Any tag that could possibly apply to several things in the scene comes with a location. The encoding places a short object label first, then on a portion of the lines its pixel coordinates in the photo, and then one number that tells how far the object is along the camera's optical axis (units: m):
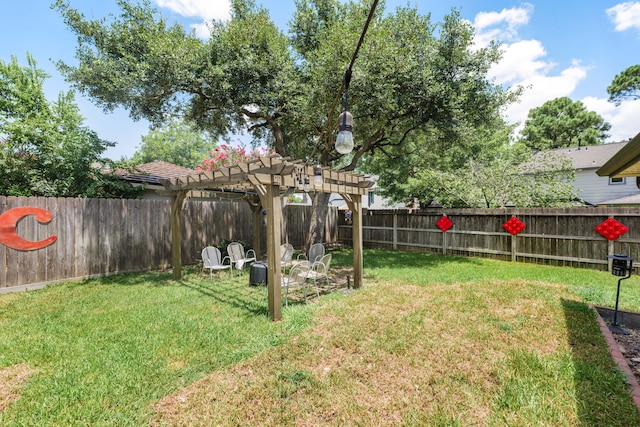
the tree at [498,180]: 9.80
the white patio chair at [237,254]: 7.17
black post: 3.91
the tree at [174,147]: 31.22
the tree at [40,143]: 6.68
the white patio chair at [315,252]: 6.82
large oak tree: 6.98
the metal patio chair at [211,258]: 6.66
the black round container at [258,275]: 6.14
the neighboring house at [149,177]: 8.77
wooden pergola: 4.18
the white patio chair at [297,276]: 4.83
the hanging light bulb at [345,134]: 3.30
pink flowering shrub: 11.72
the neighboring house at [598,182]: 15.74
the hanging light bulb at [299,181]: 4.54
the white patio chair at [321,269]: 5.37
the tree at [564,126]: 26.15
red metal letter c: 5.62
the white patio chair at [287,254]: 7.42
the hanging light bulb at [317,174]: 4.73
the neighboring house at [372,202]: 25.53
